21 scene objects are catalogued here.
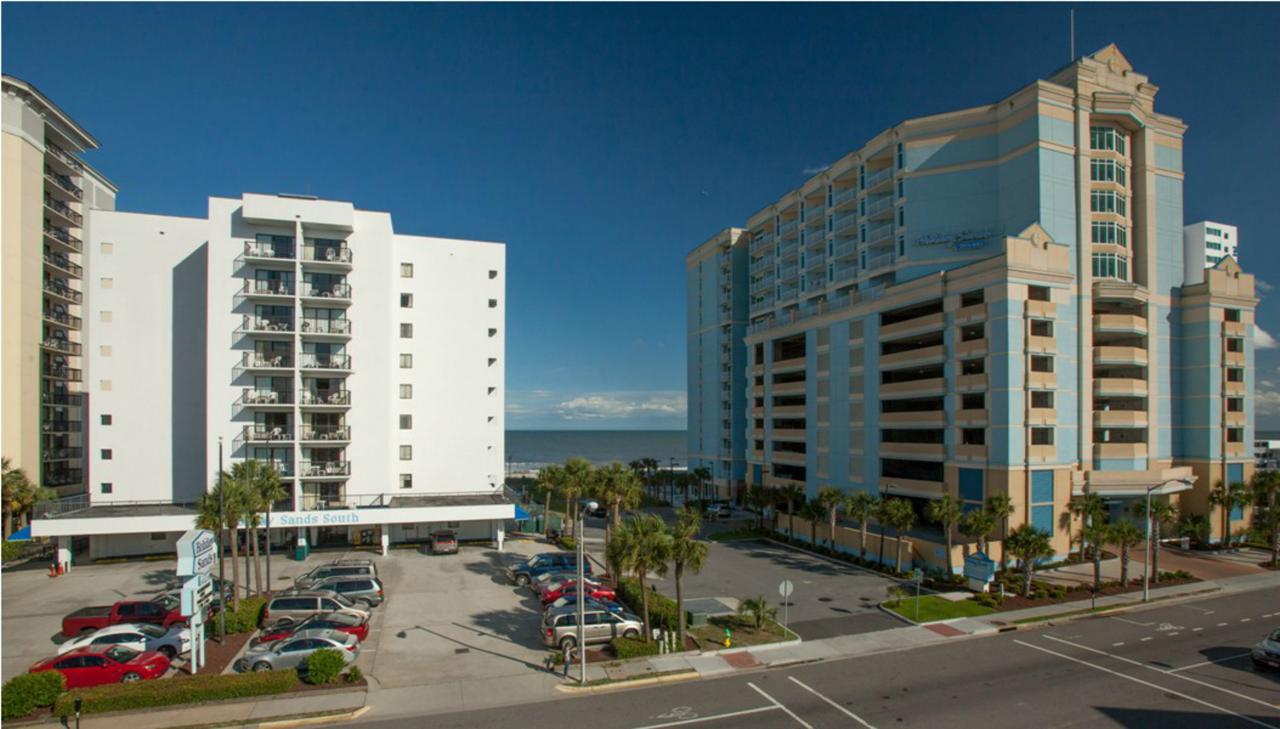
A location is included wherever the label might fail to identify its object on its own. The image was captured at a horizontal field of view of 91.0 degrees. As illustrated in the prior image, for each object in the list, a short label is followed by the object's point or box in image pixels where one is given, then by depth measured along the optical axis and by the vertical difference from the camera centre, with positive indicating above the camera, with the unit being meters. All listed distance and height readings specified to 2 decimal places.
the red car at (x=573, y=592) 35.19 -11.99
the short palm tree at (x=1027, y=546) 36.53 -9.74
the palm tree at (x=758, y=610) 32.09 -11.83
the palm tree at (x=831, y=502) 50.03 -9.70
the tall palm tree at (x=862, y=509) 46.19 -9.55
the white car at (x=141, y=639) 27.10 -11.41
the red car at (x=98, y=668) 24.86 -11.48
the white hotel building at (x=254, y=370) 50.03 +0.88
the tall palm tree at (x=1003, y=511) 42.66 -8.92
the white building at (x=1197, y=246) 56.82 +12.35
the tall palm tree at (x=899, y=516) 42.34 -9.19
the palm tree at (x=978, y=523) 40.03 -9.17
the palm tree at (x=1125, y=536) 37.88 -9.40
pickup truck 30.53 -11.58
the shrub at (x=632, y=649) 28.02 -12.10
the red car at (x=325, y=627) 28.22 -11.39
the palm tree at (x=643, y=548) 28.25 -7.60
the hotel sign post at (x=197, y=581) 25.64 -8.39
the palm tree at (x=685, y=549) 28.67 -7.72
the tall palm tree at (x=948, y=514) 41.03 -8.83
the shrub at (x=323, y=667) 24.59 -11.21
